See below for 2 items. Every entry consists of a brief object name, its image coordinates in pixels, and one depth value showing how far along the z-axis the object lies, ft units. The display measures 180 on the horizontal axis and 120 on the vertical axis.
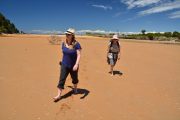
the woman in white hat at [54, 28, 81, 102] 9.56
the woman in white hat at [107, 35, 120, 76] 15.69
